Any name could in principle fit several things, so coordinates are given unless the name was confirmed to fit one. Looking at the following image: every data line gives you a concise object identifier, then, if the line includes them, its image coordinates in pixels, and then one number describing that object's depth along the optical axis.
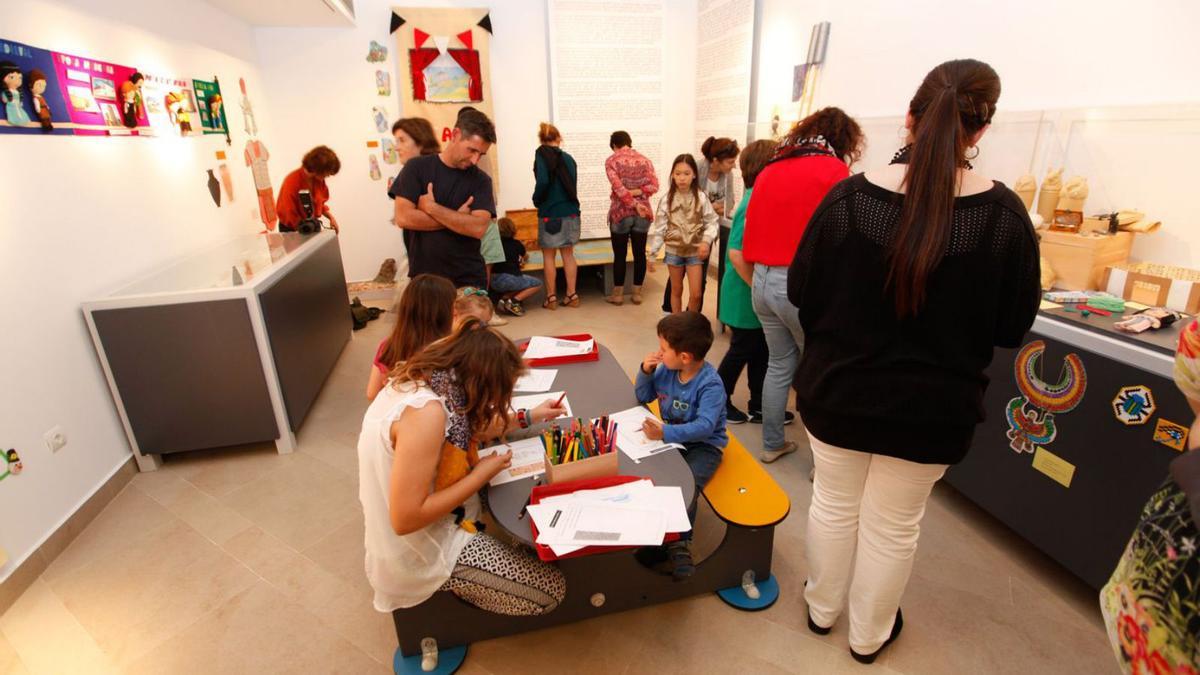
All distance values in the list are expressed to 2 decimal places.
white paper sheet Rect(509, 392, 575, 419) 2.15
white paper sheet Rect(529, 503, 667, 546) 1.48
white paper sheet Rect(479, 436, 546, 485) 1.77
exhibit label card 1.98
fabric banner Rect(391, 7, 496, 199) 5.98
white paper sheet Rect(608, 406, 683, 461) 1.90
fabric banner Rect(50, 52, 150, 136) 2.70
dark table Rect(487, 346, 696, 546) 1.63
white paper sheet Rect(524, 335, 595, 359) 2.60
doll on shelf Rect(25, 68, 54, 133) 2.44
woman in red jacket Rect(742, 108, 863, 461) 2.30
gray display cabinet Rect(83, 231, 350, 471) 2.72
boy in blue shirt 2.00
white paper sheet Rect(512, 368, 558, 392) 2.33
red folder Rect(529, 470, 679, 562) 1.51
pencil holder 1.66
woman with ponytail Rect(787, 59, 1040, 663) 1.28
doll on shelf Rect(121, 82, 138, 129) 3.12
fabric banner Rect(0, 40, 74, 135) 2.32
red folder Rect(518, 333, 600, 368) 2.57
